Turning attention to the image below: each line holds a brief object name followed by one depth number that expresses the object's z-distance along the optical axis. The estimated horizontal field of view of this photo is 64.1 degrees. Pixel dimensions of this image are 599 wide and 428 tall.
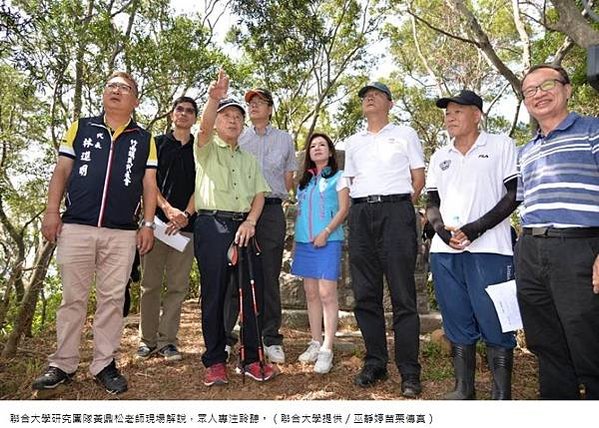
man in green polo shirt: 3.45
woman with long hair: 3.96
